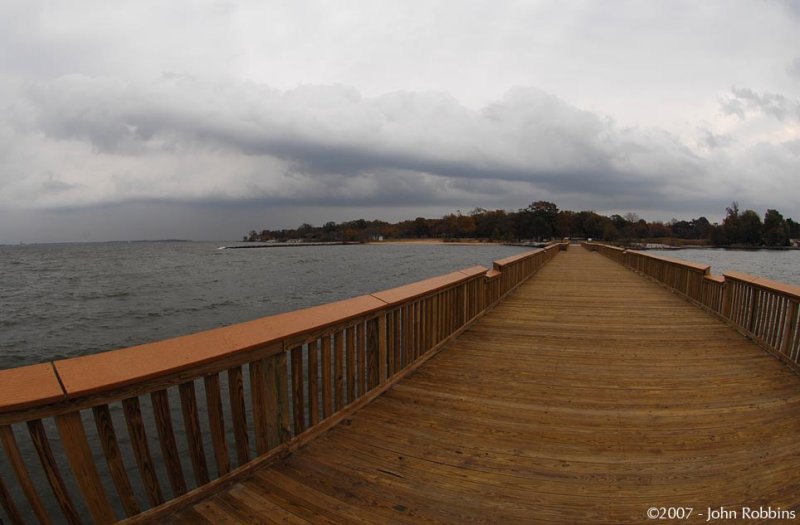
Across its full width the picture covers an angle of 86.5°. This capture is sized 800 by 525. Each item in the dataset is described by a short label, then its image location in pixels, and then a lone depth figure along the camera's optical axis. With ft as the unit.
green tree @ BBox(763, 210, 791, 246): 407.44
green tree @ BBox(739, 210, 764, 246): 412.36
